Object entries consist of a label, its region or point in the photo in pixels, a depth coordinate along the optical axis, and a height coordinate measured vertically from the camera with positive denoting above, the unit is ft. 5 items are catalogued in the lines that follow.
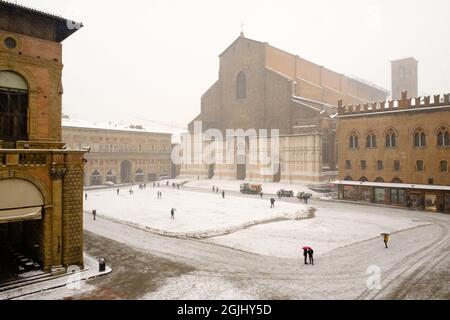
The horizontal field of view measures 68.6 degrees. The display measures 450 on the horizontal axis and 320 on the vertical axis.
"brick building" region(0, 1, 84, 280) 47.21 +2.03
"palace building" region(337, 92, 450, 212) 106.42 +4.03
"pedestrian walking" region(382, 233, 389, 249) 62.17 -14.35
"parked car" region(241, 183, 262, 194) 153.58 -11.58
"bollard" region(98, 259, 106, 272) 51.03 -15.88
